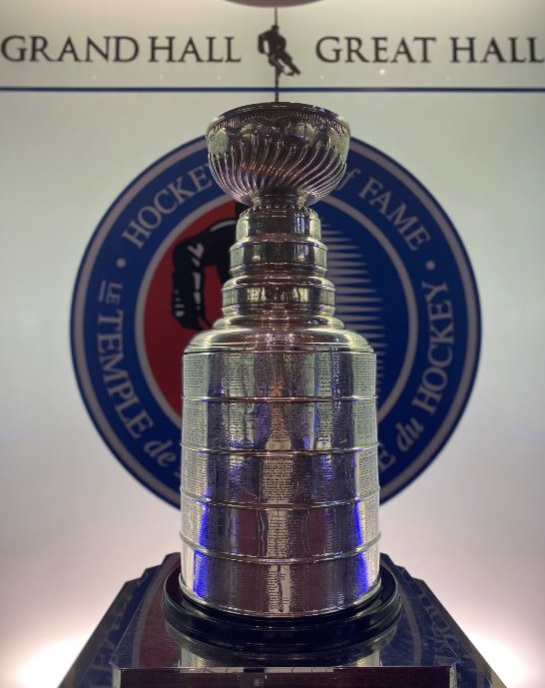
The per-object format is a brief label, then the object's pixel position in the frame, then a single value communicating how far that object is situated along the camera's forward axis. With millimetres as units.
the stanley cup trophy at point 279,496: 842
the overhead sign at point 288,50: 1708
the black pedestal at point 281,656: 807
